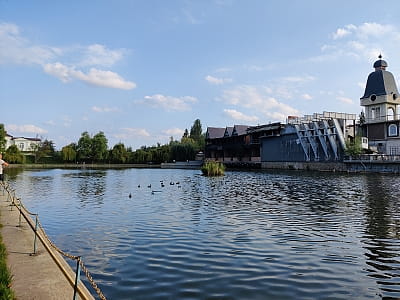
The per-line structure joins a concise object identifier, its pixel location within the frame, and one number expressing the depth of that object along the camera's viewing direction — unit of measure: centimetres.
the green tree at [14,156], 8988
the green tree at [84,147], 11038
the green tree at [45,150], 11156
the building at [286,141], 5619
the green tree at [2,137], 8125
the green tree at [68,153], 10831
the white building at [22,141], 13584
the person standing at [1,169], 1795
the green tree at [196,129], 13350
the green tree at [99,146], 10969
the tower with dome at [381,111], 5482
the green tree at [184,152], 10238
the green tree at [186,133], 14858
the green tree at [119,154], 11162
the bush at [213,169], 4822
